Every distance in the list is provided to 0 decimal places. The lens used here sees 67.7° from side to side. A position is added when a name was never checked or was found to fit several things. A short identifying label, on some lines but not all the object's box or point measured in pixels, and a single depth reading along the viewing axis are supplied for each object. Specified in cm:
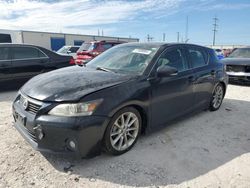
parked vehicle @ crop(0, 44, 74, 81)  531
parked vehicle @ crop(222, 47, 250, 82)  664
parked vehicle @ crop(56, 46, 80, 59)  1217
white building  2417
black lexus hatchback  214
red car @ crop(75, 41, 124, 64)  864
